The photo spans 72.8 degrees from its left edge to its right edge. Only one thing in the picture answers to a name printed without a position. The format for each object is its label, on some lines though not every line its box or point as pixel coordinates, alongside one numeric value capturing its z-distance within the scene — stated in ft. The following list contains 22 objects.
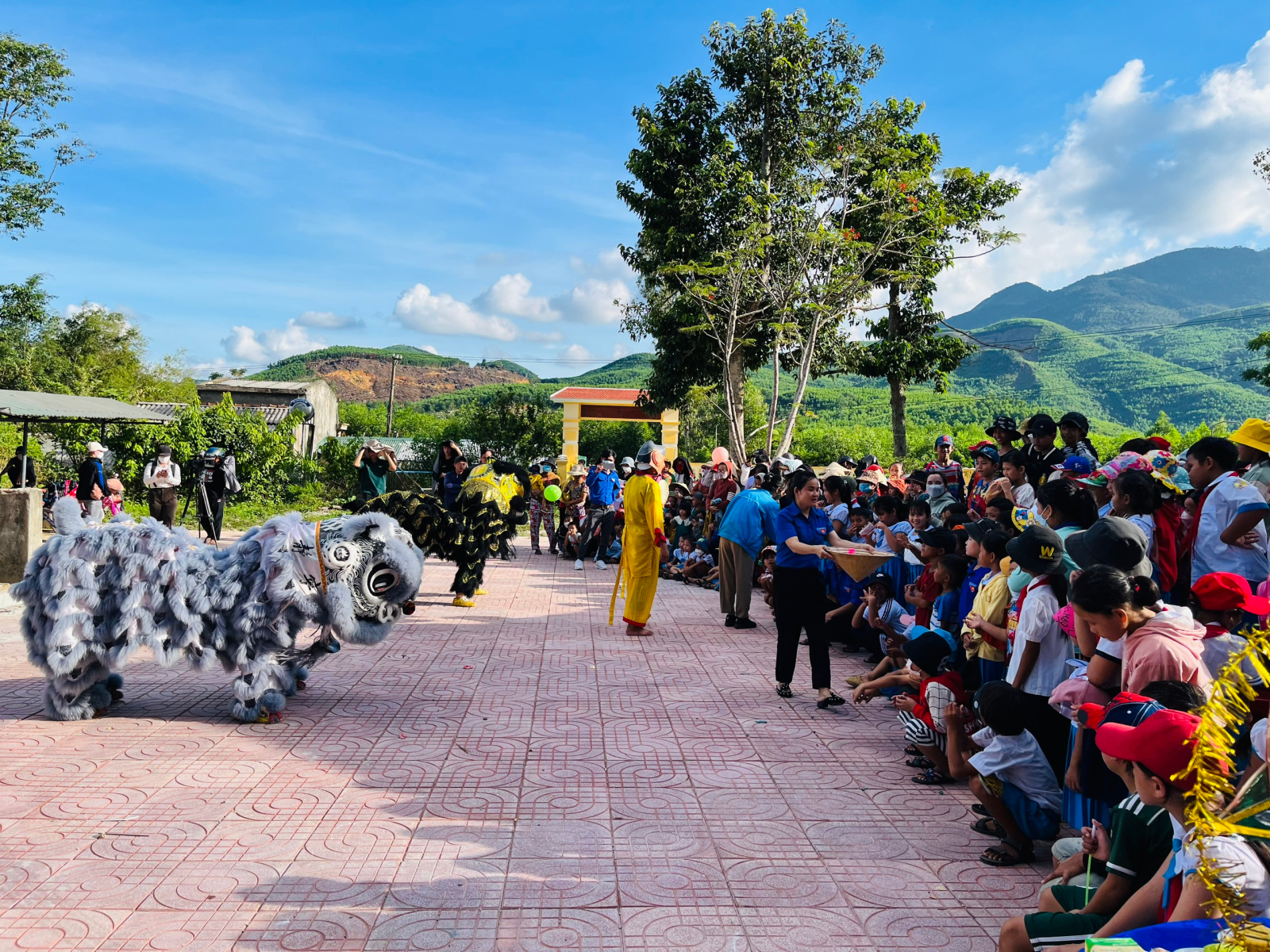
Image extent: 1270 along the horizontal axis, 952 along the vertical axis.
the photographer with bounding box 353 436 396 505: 35.40
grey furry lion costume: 17.29
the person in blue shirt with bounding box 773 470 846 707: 20.67
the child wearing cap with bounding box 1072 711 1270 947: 6.24
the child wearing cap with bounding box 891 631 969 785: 14.82
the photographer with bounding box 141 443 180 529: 42.45
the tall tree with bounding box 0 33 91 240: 73.10
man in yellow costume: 28.40
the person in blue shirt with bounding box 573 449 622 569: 46.80
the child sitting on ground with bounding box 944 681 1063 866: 12.52
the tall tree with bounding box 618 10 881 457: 60.90
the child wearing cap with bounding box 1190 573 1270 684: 11.41
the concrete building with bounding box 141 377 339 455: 128.16
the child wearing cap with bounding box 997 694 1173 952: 8.29
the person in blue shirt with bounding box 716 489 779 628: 29.48
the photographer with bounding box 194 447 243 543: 46.19
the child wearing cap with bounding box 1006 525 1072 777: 13.56
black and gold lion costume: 30.50
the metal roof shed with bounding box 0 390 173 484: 45.88
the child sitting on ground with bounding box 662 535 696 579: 43.80
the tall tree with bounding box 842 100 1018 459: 56.54
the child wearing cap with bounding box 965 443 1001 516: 22.91
